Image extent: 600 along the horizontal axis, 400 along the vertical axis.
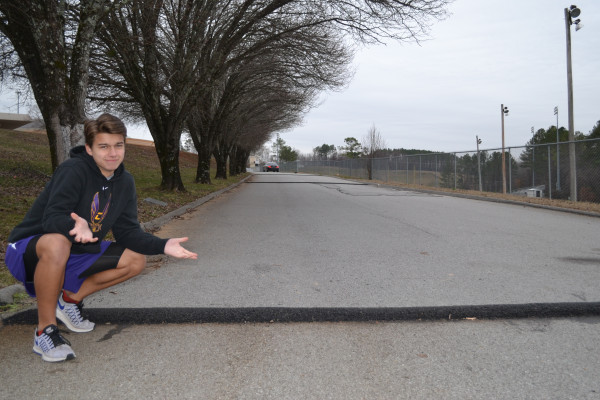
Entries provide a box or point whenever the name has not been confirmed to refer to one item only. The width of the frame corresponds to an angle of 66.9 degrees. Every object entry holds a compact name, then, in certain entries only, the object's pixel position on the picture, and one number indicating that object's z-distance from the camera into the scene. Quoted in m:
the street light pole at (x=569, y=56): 15.55
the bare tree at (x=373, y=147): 42.06
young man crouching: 2.91
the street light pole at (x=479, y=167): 21.30
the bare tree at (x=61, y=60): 7.52
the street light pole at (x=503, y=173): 18.95
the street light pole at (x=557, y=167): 16.08
